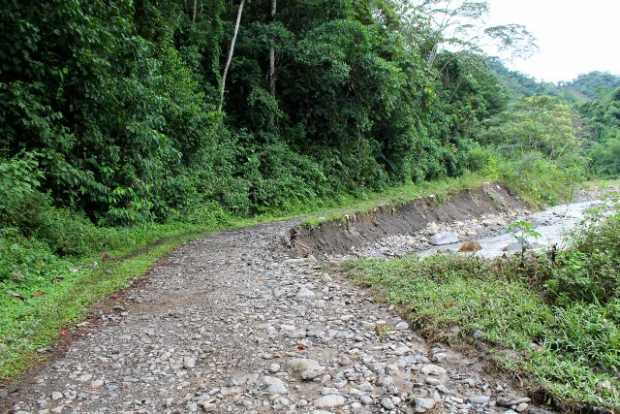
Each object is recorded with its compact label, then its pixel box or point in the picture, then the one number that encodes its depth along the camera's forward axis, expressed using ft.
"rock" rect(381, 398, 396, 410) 10.94
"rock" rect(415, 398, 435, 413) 10.81
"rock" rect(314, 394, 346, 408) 10.93
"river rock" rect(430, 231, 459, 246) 47.01
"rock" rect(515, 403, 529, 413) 11.04
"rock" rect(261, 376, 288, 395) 11.56
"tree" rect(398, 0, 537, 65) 84.64
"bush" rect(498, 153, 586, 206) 87.04
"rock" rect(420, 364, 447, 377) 12.66
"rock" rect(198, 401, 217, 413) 10.75
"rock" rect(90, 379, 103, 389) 11.77
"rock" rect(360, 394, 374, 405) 11.13
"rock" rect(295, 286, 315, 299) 18.75
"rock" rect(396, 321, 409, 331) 15.69
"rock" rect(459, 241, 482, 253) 36.76
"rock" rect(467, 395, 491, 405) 11.35
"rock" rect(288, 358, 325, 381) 12.34
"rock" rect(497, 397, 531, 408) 11.25
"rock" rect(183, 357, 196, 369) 13.01
